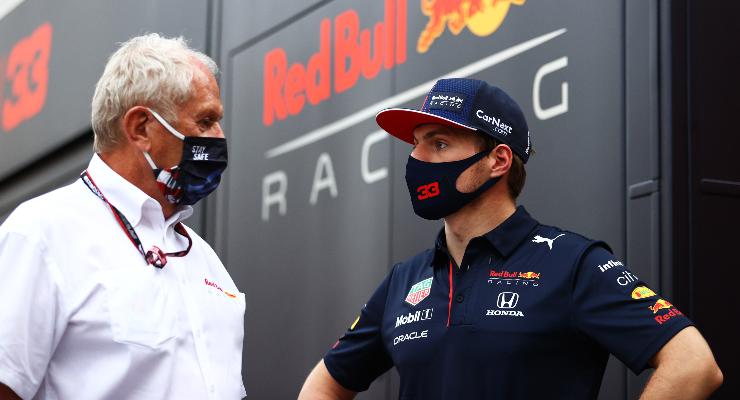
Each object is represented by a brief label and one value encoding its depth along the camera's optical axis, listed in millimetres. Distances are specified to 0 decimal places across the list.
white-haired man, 4260
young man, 4634
